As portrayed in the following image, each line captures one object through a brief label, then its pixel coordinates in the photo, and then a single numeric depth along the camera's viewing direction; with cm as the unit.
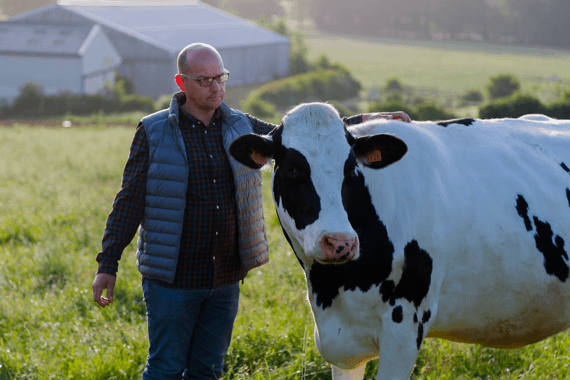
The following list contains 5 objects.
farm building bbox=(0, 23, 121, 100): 3462
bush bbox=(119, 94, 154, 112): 3288
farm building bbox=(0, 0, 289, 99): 3816
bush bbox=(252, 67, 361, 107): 3650
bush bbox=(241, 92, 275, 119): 2925
